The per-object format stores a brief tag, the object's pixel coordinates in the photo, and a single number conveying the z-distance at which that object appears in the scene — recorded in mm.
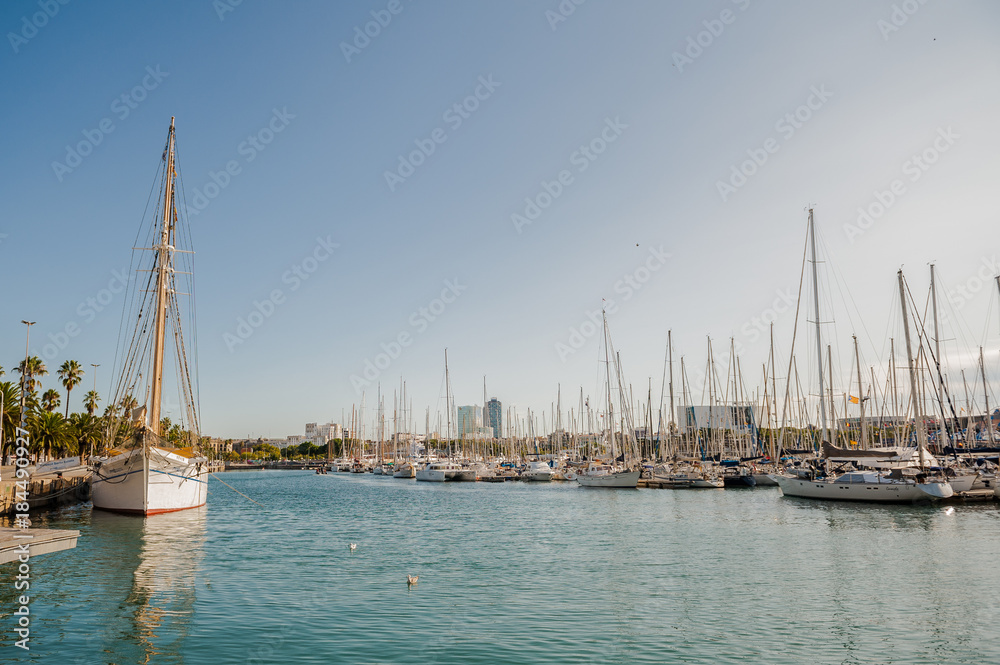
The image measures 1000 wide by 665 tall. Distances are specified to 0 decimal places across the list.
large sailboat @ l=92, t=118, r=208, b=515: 37000
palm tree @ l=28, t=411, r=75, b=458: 63019
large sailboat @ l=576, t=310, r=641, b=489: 67625
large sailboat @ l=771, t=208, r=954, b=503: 44156
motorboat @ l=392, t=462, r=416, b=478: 109688
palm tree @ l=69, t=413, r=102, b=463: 75250
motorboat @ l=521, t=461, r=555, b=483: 86562
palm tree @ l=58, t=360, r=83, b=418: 81000
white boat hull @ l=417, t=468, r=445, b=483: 93750
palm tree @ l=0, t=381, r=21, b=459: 55719
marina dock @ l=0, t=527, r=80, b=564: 9578
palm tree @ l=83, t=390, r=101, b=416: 88762
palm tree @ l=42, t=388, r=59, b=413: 76938
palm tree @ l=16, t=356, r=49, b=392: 67669
